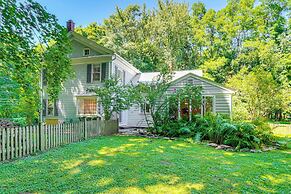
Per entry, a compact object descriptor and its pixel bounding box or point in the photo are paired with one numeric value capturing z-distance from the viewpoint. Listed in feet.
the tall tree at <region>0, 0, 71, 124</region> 18.33
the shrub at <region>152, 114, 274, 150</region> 25.74
